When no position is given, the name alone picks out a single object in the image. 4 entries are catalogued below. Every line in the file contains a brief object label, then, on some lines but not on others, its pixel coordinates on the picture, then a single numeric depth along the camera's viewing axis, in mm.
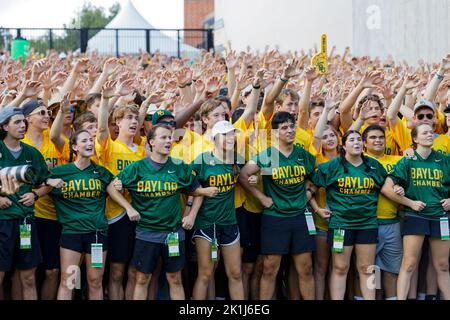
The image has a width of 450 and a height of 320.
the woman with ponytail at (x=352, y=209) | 6895
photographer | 6285
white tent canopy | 24188
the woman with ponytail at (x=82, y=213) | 6477
